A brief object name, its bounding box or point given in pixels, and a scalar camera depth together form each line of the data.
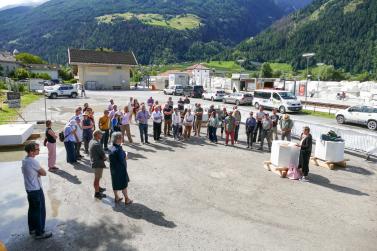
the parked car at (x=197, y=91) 44.56
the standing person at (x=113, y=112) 14.15
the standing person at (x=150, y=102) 21.32
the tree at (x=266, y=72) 101.11
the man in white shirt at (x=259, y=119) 14.59
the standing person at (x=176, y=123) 15.27
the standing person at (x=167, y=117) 16.08
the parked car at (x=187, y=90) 45.59
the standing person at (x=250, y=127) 14.13
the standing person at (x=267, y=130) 13.77
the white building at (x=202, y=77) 68.19
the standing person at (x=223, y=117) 15.88
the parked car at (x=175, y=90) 46.66
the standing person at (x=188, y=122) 15.44
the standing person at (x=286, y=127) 13.80
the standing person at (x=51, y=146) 10.22
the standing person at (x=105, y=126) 12.66
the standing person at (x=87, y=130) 11.71
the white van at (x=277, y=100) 29.14
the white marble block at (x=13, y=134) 13.64
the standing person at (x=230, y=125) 14.34
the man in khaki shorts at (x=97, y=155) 8.02
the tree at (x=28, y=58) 117.20
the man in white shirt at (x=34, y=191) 6.37
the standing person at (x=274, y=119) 14.51
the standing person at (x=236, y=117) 15.12
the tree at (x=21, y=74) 66.12
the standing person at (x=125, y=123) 14.39
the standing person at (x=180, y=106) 17.96
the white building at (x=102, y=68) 55.39
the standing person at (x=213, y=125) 15.18
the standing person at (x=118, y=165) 7.58
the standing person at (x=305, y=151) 10.16
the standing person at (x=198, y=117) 16.41
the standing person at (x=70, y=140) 10.95
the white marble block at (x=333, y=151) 11.65
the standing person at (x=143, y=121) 14.45
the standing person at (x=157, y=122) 14.83
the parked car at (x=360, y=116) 22.14
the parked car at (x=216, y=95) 39.64
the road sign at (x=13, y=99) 20.45
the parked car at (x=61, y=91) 38.62
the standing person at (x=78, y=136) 11.48
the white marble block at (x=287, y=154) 10.64
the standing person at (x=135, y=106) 19.42
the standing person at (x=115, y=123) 13.47
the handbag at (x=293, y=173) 10.35
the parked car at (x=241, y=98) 35.69
